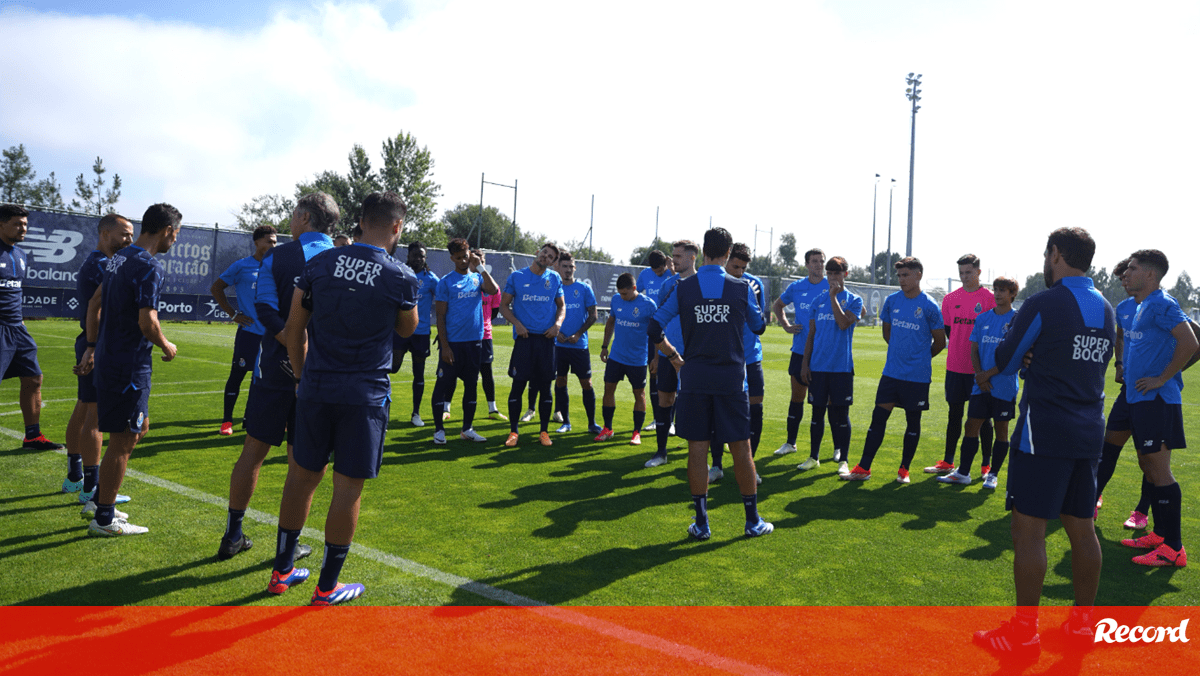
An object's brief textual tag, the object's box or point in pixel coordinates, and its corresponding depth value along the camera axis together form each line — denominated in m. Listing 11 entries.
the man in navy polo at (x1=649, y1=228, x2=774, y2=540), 4.99
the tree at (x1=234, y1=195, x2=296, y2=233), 74.44
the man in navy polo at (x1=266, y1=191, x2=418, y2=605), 3.61
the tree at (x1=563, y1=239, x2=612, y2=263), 57.39
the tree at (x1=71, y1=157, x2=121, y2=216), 80.38
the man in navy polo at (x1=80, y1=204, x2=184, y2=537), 4.66
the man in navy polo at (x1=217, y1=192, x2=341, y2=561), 4.18
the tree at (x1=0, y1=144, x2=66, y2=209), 81.69
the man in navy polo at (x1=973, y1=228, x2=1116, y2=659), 3.50
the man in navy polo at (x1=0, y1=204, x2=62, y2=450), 6.37
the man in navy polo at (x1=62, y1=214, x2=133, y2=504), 5.20
